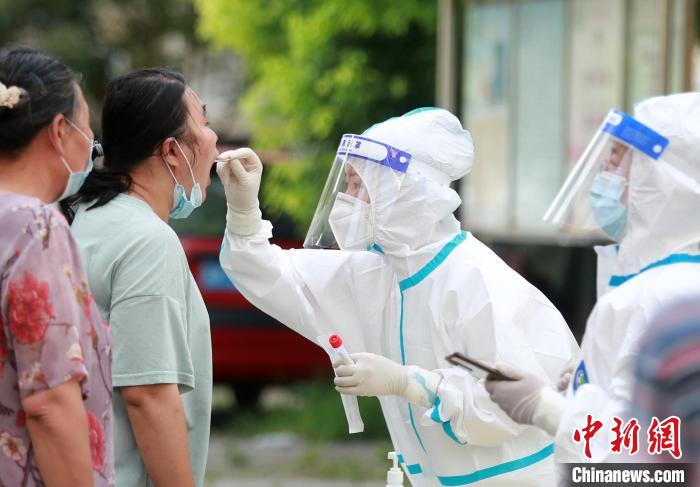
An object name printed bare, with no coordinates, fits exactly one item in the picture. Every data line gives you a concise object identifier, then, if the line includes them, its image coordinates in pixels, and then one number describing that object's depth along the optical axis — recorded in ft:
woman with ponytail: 16.83
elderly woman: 14.05
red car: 48.06
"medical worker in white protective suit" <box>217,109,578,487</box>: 19.08
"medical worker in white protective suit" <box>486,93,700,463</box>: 15.93
